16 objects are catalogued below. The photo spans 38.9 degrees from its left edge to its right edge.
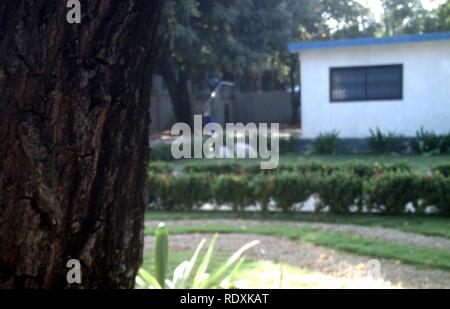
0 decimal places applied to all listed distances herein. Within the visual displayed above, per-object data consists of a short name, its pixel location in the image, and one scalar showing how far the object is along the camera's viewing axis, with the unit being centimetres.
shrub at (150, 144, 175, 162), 1704
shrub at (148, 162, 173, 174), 1013
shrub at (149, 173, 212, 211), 950
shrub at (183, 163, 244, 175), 1017
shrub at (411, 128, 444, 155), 1669
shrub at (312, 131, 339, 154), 1778
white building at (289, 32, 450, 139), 1769
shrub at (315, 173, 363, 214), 873
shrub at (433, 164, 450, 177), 917
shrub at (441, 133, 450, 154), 1679
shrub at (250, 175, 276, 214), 902
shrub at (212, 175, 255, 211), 917
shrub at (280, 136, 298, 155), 1836
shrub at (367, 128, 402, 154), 1722
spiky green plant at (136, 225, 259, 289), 436
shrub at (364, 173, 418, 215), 851
